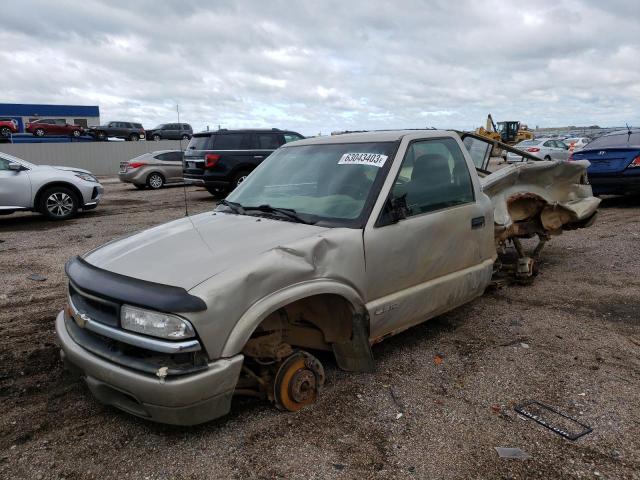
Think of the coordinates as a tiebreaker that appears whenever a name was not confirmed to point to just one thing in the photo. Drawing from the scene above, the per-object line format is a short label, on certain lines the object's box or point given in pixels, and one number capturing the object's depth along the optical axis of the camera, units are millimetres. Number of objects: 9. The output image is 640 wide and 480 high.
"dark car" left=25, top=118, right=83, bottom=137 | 37188
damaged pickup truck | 2637
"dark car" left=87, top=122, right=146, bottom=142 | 38031
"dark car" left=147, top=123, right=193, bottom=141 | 41125
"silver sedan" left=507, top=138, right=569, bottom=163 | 21469
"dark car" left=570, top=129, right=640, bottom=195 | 10219
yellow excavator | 44438
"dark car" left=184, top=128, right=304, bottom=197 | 13844
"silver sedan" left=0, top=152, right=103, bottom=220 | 10477
